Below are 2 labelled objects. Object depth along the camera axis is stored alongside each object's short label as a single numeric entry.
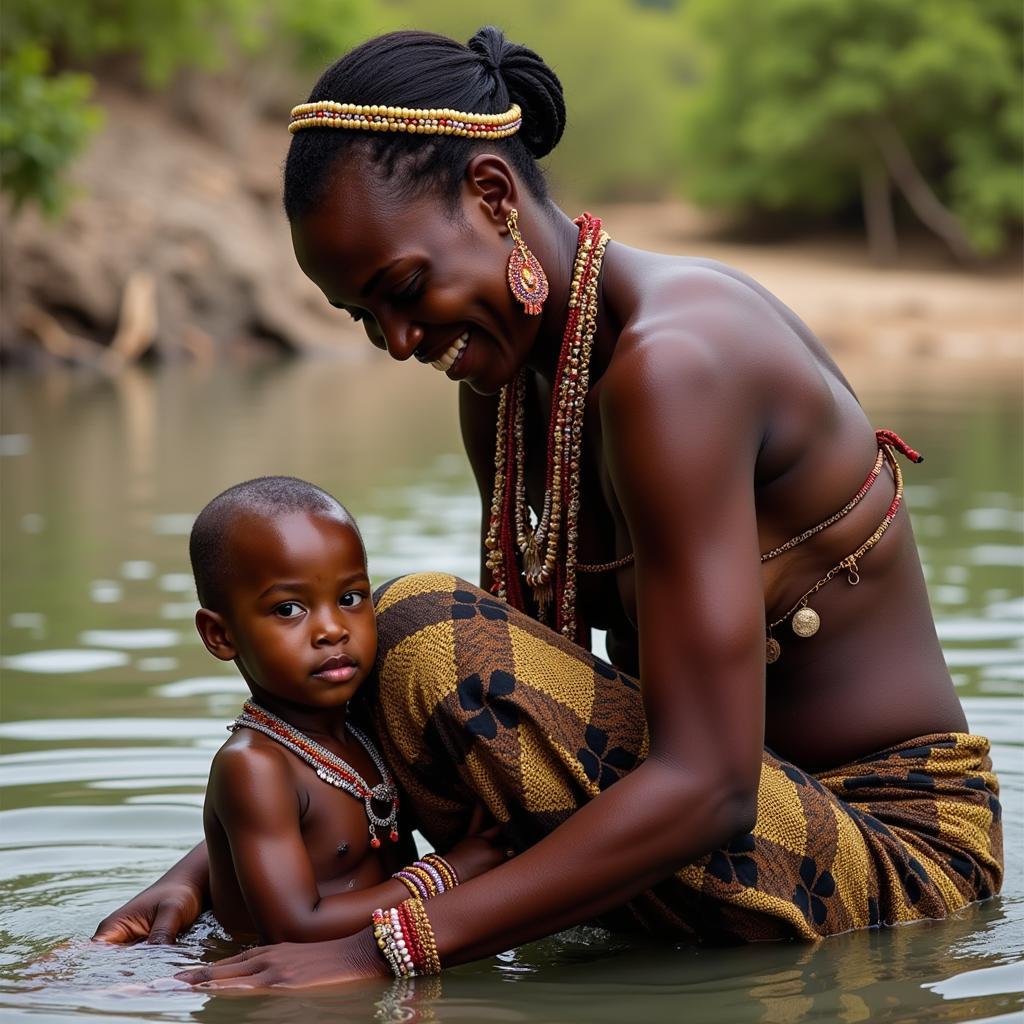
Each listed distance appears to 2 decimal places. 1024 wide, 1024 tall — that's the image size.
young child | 2.87
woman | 2.59
